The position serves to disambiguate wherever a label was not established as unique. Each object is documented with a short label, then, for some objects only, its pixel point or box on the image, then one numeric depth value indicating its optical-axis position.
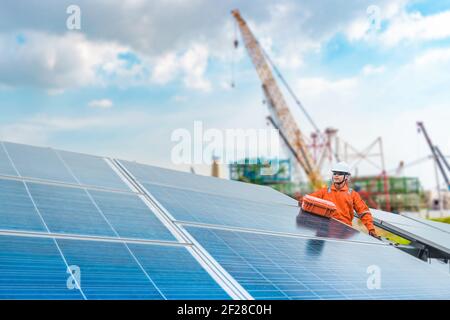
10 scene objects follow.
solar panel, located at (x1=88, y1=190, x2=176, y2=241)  5.63
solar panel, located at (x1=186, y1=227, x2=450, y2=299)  4.91
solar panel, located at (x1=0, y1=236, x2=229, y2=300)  3.82
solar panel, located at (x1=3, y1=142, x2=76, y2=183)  7.69
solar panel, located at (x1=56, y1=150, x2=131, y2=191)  8.08
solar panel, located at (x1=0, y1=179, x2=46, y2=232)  5.01
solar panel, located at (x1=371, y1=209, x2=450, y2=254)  9.01
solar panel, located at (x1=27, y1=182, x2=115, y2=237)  5.31
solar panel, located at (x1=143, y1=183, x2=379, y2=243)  7.36
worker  10.15
